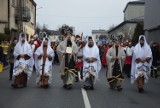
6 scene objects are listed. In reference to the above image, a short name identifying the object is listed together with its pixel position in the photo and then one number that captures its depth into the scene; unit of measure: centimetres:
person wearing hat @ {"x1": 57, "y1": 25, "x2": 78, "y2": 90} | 871
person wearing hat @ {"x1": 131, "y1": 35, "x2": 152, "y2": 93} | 859
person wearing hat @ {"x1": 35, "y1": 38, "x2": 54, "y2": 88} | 872
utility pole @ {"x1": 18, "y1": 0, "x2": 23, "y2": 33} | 2399
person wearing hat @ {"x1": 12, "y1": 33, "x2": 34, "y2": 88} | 875
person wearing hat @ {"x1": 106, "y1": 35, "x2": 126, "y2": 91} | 877
